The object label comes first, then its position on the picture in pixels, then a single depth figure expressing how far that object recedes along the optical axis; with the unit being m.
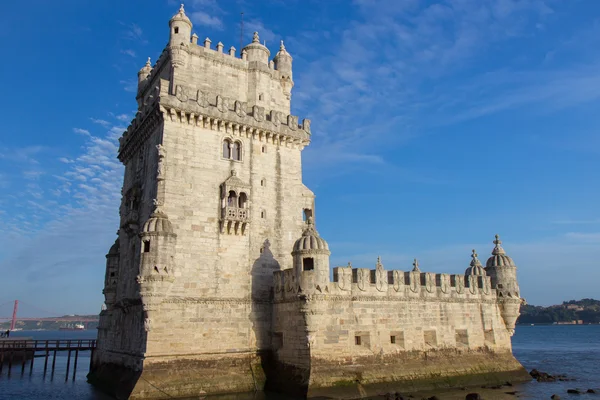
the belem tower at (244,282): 25.98
